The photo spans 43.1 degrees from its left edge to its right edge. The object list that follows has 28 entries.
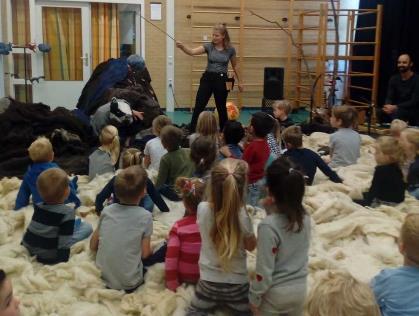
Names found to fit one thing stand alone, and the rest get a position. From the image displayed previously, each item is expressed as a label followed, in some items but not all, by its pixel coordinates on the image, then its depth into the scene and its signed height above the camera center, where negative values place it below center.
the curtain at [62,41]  8.97 +0.20
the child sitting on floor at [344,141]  4.52 -0.68
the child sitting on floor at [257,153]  3.72 -0.66
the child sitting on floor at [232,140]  3.91 -0.62
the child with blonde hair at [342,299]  1.33 -0.60
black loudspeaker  8.45 -0.48
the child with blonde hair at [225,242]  2.10 -0.73
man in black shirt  6.35 -0.42
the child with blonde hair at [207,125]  4.13 -0.53
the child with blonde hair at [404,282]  1.75 -0.75
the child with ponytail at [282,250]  2.01 -0.72
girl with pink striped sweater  2.39 -0.87
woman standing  5.92 -0.17
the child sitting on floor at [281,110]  5.27 -0.52
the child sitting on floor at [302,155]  3.94 -0.71
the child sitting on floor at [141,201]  3.14 -0.83
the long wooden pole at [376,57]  8.13 +0.04
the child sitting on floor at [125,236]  2.40 -0.81
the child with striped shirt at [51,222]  2.60 -0.82
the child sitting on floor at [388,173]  3.38 -0.71
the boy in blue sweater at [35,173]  3.39 -0.75
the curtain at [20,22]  8.67 +0.49
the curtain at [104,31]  9.13 +0.40
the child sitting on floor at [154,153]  4.14 -0.75
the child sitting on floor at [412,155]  3.69 -0.67
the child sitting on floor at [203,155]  3.22 -0.59
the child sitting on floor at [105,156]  4.03 -0.77
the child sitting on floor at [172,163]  3.62 -0.72
